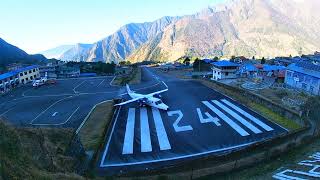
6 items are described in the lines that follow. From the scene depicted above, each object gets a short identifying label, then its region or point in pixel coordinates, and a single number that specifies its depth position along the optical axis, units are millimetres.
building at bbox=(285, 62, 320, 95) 40396
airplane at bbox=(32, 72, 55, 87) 56226
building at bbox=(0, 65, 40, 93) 54087
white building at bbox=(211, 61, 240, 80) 54773
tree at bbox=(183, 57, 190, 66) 100730
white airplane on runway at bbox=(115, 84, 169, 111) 34313
